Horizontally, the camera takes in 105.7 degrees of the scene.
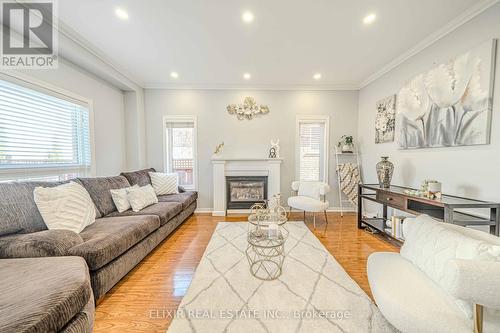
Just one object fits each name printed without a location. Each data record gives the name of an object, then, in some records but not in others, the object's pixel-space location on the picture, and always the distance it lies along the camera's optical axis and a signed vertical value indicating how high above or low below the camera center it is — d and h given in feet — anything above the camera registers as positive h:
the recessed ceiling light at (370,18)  6.91 +5.26
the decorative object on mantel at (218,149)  13.76 +0.66
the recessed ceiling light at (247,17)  6.82 +5.19
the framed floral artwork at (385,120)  10.62 +2.35
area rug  4.50 -3.93
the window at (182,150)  14.03 +0.58
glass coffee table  6.29 -3.02
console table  5.95 -1.88
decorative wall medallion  13.76 +3.66
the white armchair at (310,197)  10.85 -2.41
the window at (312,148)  14.05 +0.83
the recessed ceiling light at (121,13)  6.63 +5.15
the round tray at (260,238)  6.05 -2.69
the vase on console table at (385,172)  9.53 -0.62
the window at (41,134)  6.89 +0.97
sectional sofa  4.81 -2.45
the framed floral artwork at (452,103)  6.36 +2.28
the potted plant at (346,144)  13.52 +1.12
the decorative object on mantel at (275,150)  13.71 +0.62
